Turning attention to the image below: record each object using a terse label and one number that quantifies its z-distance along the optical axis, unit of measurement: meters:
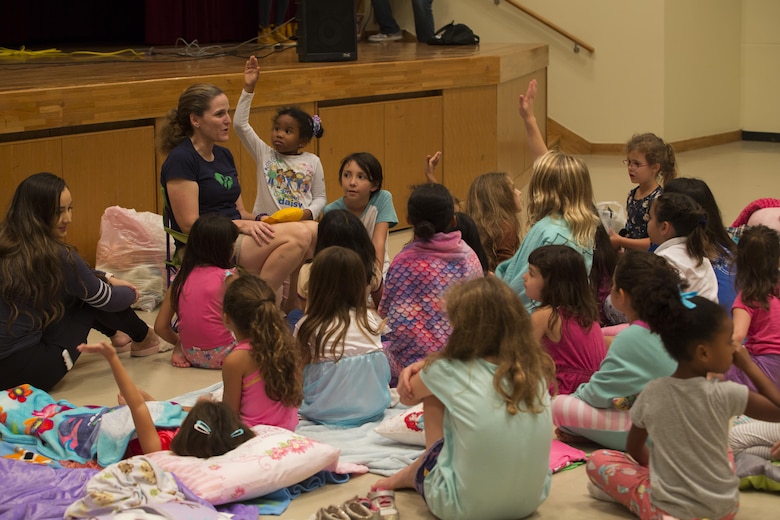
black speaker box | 6.42
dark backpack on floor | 8.42
